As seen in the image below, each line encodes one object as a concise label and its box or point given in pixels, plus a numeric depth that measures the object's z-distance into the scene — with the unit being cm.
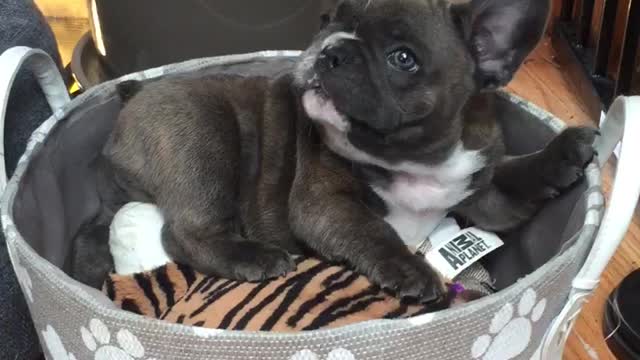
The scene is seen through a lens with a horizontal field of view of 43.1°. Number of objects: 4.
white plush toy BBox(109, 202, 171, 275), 131
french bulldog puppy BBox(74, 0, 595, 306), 107
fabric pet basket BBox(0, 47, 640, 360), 85
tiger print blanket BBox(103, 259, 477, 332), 107
